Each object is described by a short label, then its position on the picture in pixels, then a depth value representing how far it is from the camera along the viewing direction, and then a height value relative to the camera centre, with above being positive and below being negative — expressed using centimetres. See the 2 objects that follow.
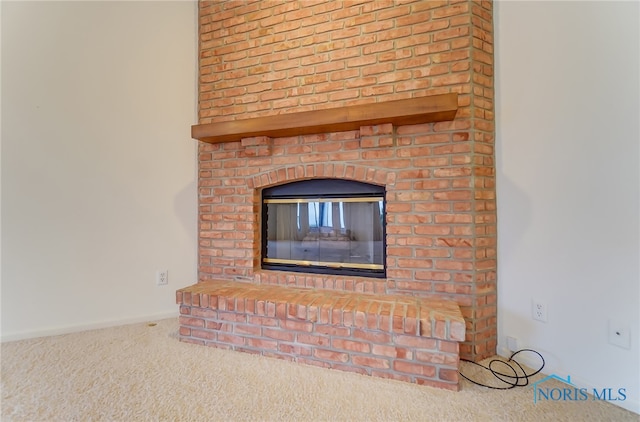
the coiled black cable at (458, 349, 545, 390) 148 -86
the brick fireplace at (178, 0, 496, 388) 172 +38
